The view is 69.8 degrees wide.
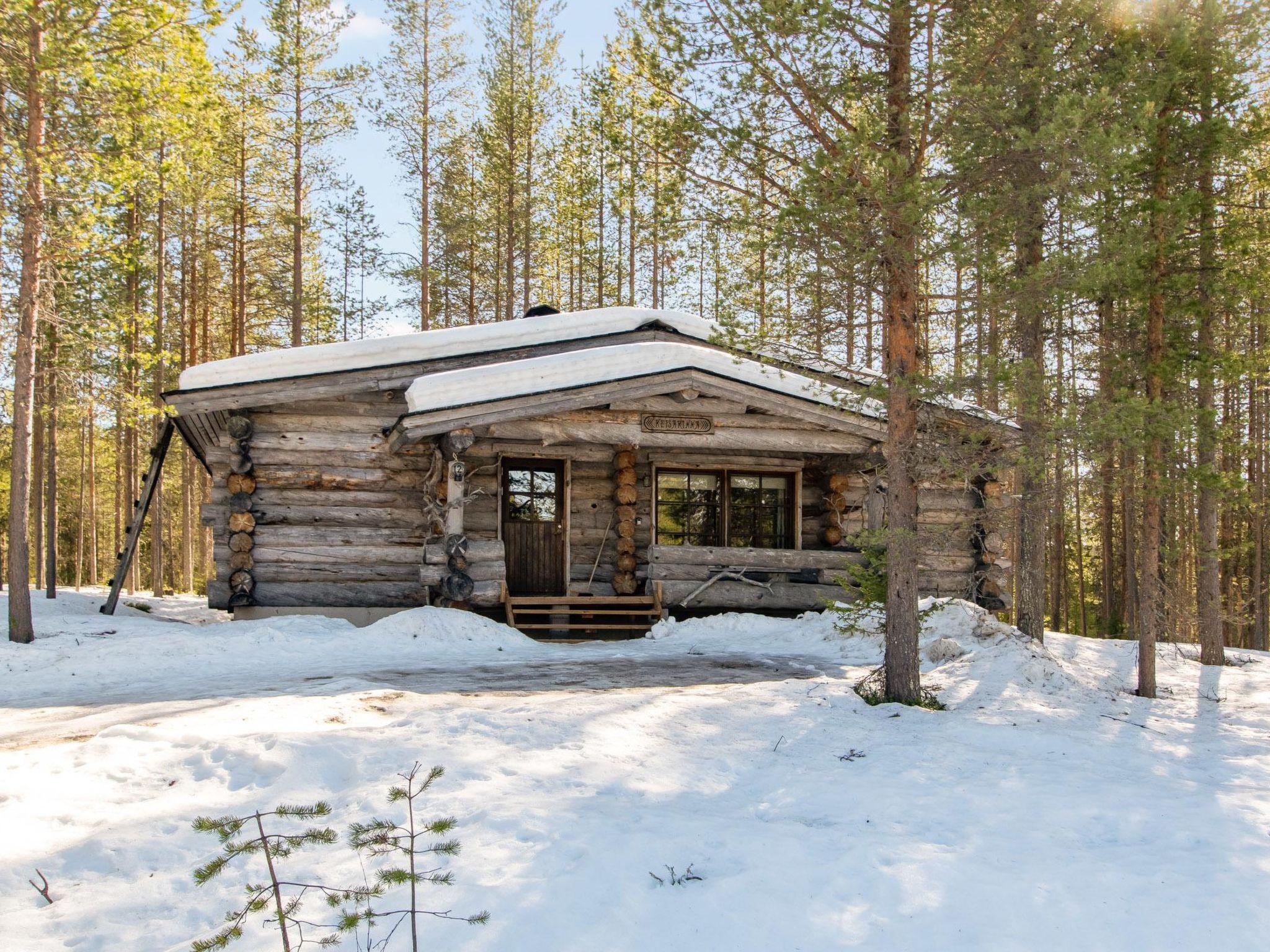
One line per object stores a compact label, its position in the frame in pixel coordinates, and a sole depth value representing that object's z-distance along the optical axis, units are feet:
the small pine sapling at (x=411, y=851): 9.12
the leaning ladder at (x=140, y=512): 45.32
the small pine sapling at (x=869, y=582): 36.66
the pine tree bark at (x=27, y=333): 34.01
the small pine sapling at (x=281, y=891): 8.68
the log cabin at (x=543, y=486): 40.50
